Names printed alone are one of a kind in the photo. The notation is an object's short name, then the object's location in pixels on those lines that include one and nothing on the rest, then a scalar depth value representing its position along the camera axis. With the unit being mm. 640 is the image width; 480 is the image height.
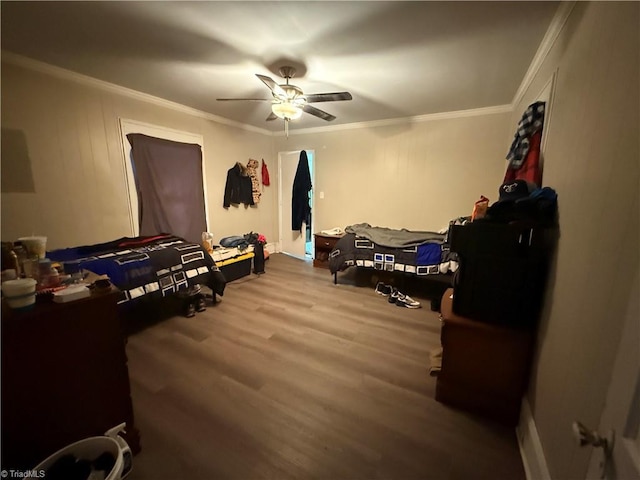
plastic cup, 1515
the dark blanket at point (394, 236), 3426
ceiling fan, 2453
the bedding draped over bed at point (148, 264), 2341
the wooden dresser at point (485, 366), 1576
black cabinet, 1495
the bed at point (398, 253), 3254
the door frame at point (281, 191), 5168
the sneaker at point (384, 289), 3527
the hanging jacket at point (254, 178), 4921
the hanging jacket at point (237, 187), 4574
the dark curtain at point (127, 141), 3209
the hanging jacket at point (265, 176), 5258
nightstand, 4562
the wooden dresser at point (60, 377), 1057
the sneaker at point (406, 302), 3162
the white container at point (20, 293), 1037
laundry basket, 1066
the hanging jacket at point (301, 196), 5141
